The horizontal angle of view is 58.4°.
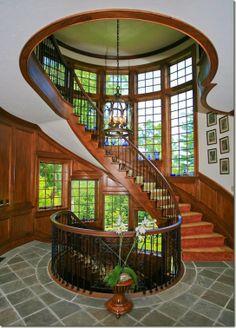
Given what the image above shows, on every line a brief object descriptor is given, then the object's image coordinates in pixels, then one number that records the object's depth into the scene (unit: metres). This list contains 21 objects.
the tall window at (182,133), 5.74
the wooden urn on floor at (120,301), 2.53
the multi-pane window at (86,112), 6.21
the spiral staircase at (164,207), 4.16
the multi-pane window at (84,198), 6.39
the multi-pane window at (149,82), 6.56
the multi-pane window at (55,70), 4.43
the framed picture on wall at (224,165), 4.58
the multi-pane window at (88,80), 6.67
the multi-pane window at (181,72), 5.86
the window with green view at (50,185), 5.68
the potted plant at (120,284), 2.53
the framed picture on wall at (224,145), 4.59
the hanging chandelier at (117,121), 3.45
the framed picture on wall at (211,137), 5.00
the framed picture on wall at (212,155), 4.96
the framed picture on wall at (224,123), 4.60
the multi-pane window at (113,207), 6.57
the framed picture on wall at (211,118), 4.99
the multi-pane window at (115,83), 6.90
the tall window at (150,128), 6.43
